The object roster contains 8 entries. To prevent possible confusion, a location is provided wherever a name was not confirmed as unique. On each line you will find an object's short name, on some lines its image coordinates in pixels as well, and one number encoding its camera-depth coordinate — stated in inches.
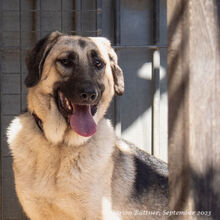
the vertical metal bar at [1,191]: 332.1
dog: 206.7
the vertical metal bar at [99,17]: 331.5
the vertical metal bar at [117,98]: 337.4
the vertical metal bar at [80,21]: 338.1
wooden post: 100.2
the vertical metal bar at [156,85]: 341.3
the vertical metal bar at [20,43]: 337.4
